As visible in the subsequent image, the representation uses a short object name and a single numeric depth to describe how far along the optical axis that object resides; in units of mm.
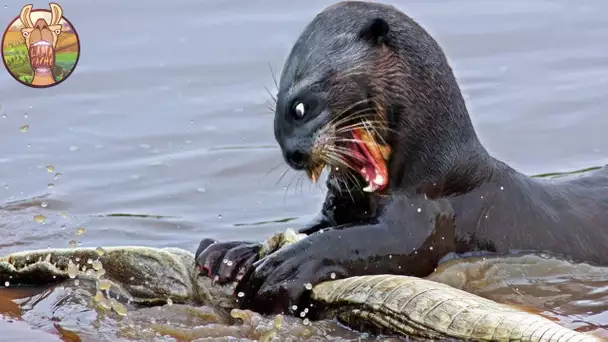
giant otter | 12773
